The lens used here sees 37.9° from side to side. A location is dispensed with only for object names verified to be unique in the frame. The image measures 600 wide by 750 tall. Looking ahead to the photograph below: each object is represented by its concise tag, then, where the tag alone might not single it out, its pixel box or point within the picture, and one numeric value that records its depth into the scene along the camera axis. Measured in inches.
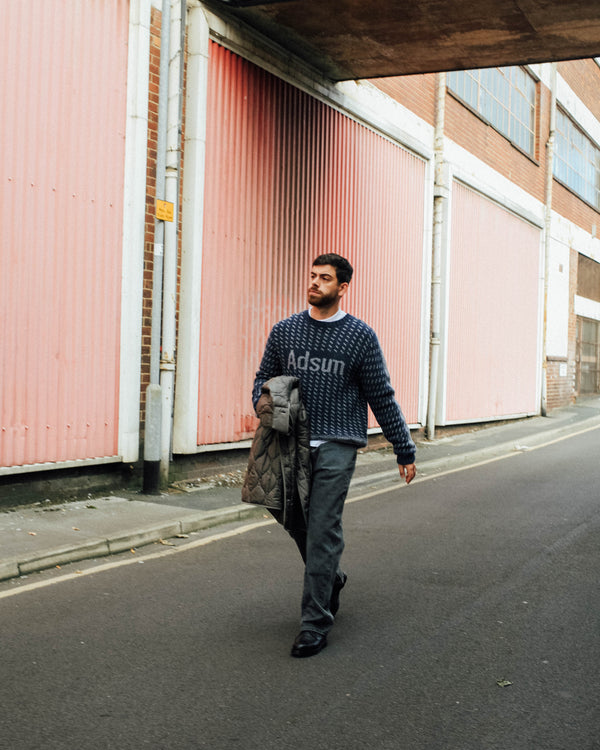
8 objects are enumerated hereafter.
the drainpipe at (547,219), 851.4
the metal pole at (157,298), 349.1
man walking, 177.9
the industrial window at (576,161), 919.0
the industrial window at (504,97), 675.4
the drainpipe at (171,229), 355.9
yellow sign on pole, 349.4
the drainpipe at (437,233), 612.4
